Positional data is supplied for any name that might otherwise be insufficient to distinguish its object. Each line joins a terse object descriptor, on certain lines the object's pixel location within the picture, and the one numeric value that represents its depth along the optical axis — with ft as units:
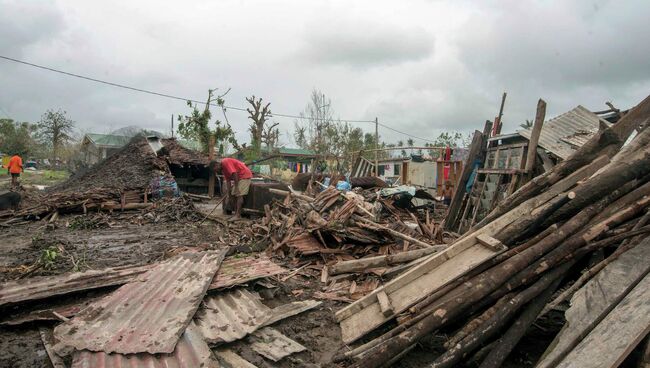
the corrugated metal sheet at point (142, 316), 9.59
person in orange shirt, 52.80
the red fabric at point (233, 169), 34.78
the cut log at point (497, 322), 8.51
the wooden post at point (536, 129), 22.80
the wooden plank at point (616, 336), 6.51
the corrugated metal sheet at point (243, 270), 15.14
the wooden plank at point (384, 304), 10.82
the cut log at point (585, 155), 14.02
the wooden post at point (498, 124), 33.63
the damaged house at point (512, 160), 24.84
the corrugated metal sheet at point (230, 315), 10.99
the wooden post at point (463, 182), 27.48
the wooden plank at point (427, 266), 11.78
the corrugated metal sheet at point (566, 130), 25.30
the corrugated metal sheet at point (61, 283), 12.61
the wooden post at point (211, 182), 62.35
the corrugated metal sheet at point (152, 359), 8.79
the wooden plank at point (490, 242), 10.65
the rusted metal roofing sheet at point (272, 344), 10.55
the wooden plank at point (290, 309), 12.75
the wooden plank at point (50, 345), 9.18
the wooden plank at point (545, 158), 25.78
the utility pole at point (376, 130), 99.46
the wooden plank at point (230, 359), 9.71
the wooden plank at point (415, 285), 10.79
